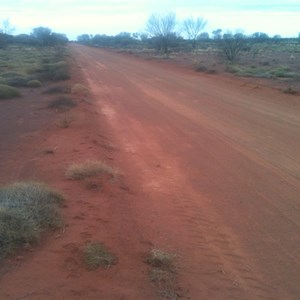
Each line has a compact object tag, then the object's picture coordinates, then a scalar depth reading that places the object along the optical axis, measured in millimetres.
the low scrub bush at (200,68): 35991
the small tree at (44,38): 98312
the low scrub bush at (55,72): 28047
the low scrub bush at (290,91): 22547
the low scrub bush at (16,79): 25859
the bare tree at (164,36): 69562
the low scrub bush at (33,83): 25534
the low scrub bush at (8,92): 21406
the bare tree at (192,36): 90262
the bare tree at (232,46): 46312
